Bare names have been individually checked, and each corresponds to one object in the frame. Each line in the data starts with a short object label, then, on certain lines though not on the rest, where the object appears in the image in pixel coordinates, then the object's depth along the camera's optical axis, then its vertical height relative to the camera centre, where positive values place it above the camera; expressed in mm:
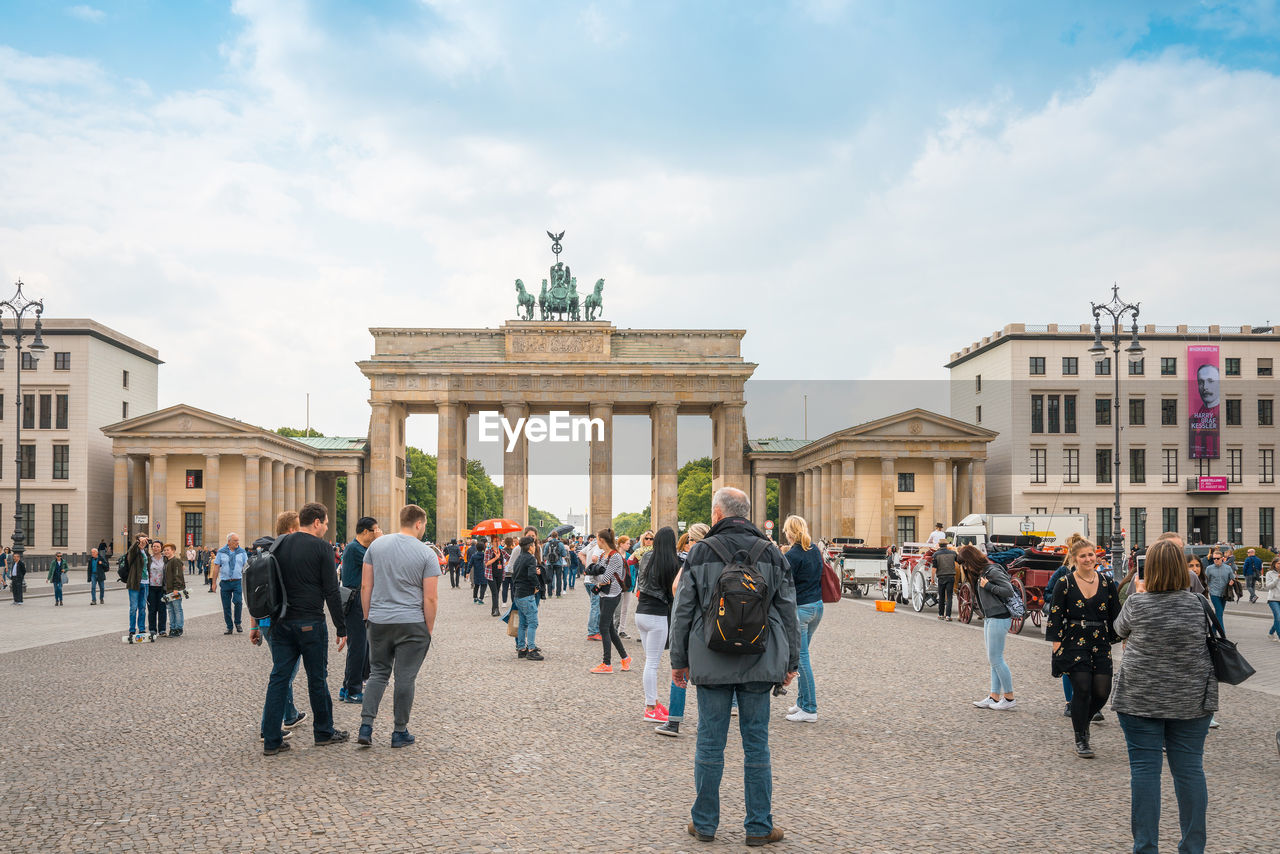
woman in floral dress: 9055 -1375
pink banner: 73125 +5123
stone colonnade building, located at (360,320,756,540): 72250 +6244
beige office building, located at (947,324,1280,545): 73250 +2884
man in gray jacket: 6355 -1200
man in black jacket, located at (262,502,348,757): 8789 -1244
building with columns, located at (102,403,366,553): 65438 +45
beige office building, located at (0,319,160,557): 69375 +2487
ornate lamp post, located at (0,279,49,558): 35469 +4592
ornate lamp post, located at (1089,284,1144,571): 33438 +4231
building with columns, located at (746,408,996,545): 67438 -109
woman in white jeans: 10234 -1327
